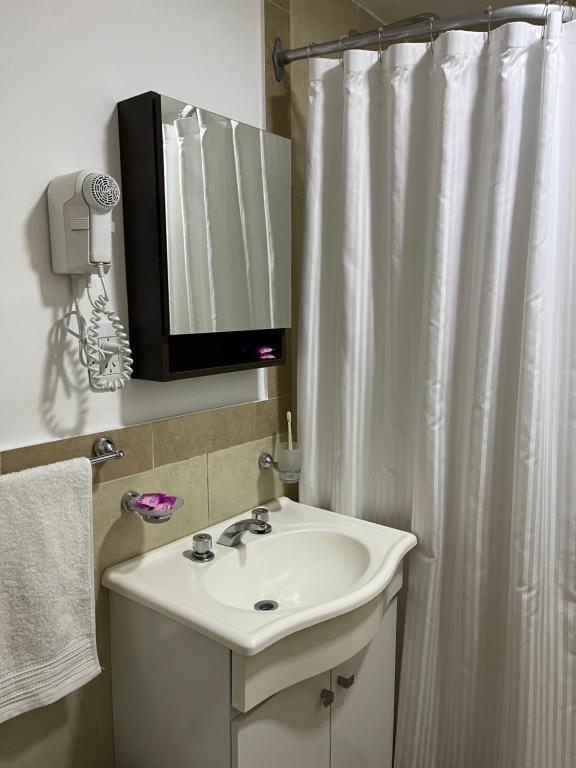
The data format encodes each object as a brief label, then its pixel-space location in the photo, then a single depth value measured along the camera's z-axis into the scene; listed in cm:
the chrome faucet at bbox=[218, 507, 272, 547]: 151
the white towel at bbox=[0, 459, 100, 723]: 111
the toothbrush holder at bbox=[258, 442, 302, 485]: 178
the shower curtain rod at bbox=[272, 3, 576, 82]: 141
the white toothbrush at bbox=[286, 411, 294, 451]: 177
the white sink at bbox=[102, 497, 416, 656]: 117
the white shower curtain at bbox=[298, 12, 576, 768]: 147
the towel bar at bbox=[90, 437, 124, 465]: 132
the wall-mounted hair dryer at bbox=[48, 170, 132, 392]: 116
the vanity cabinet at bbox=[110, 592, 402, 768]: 117
